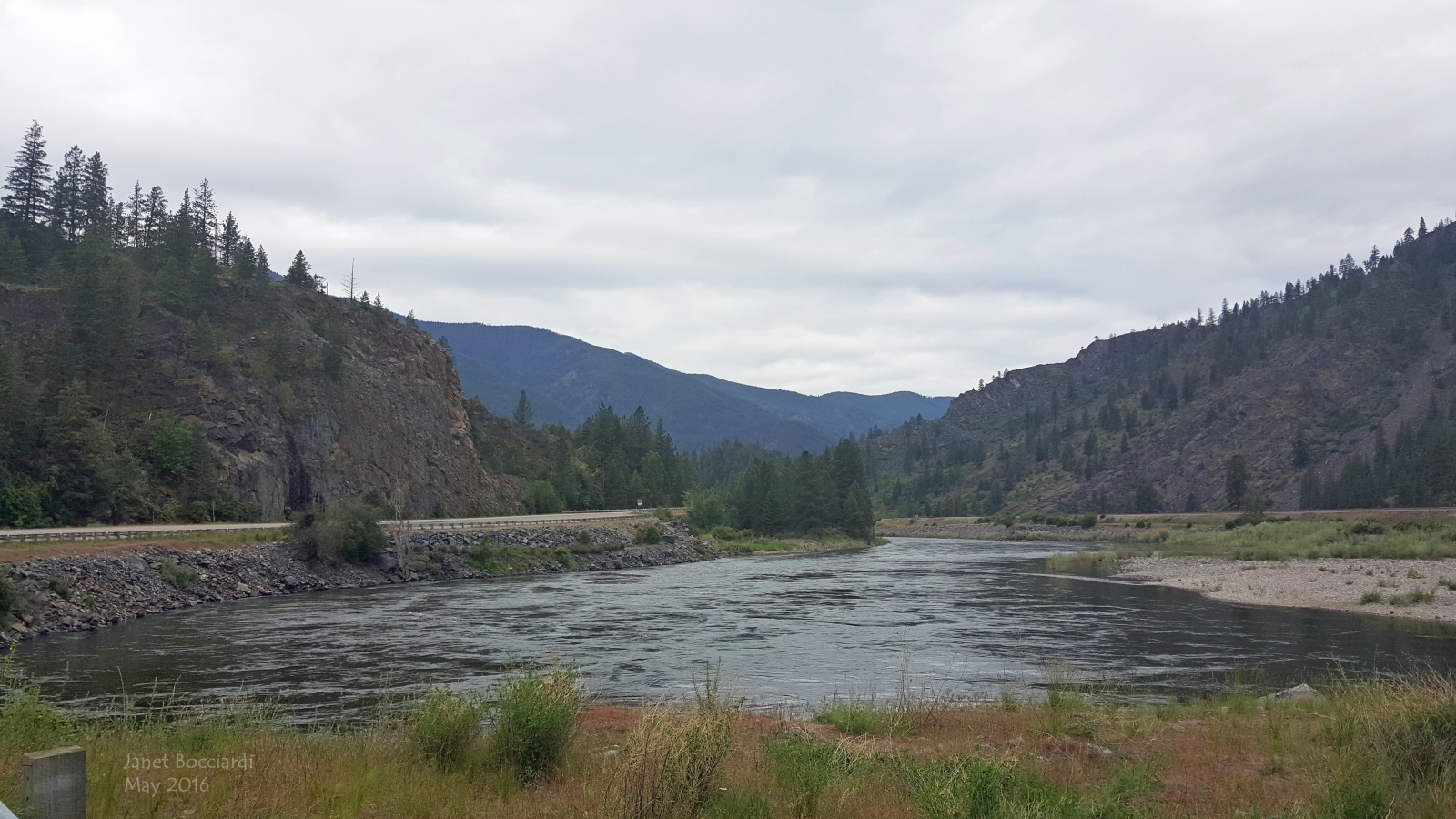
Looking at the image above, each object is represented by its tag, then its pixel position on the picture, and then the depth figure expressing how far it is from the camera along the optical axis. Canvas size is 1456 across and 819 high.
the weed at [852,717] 14.76
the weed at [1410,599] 38.66
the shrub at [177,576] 39.59
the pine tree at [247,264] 89.12
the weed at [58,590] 32.91
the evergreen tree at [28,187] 89.25
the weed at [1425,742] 9.52
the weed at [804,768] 8.88
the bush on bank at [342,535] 50.81
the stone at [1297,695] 17.67
